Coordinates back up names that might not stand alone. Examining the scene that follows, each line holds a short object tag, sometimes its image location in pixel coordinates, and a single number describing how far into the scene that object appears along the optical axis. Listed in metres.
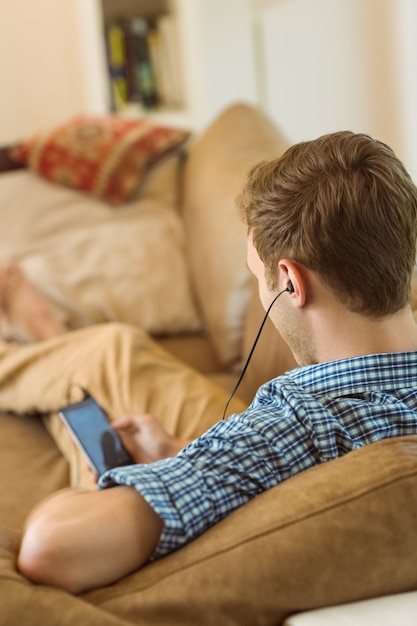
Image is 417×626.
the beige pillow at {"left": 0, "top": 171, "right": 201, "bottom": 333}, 2.29
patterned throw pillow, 2.55
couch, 0.82
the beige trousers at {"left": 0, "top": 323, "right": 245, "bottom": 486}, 1.57
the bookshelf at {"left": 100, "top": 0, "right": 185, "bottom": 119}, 3.08
